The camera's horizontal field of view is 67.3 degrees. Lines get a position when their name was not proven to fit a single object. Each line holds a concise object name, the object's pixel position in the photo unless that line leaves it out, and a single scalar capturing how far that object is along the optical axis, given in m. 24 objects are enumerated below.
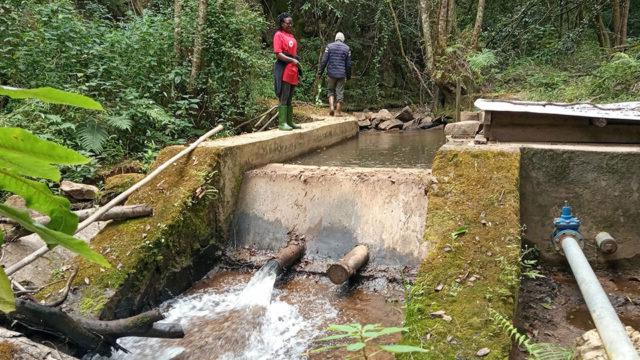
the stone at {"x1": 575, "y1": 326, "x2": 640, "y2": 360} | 2.74
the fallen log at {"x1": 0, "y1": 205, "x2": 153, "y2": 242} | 4.18
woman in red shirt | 7.21
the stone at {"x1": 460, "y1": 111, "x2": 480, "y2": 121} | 9.64
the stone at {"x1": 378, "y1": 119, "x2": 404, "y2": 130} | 13.19
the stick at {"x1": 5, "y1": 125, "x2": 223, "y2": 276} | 3.14
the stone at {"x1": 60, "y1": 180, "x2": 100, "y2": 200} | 5.62
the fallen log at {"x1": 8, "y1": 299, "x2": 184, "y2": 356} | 3.10
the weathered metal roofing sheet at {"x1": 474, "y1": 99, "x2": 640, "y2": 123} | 4.59
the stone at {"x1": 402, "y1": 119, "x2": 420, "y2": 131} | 13.14
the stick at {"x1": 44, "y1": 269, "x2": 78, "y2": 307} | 3.22
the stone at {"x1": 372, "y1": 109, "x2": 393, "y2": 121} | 13.73
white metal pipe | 2.17
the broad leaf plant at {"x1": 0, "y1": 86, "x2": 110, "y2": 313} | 0.70
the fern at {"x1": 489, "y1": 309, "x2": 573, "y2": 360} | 2.48
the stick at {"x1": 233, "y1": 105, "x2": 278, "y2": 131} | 9.57
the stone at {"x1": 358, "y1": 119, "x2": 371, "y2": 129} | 13.37
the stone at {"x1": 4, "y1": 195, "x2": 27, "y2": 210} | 4.68
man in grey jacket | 11.62
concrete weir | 3.92
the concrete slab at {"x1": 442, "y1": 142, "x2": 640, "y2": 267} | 4.25
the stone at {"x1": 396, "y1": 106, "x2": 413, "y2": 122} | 13.71
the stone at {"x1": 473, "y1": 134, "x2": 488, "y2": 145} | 4.95
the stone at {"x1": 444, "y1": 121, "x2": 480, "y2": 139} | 7.17
